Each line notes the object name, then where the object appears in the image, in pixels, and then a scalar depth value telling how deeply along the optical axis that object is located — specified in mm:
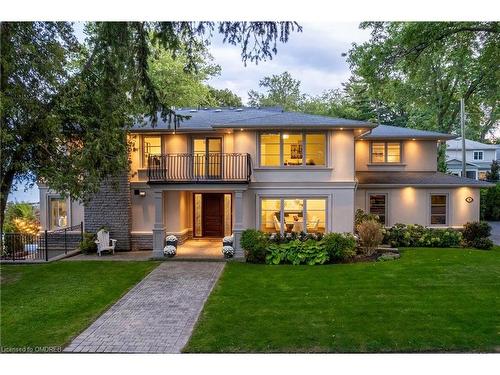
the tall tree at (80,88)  6281
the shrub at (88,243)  12156
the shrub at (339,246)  10602
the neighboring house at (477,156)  30922
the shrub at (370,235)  11281
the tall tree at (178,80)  19969
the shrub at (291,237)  11414
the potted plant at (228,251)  11047
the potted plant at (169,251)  11195
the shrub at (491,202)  21391
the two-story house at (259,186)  11727
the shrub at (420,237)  12852
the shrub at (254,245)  10703
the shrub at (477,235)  12398
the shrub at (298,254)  10555
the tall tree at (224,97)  32944
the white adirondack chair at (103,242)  11914
